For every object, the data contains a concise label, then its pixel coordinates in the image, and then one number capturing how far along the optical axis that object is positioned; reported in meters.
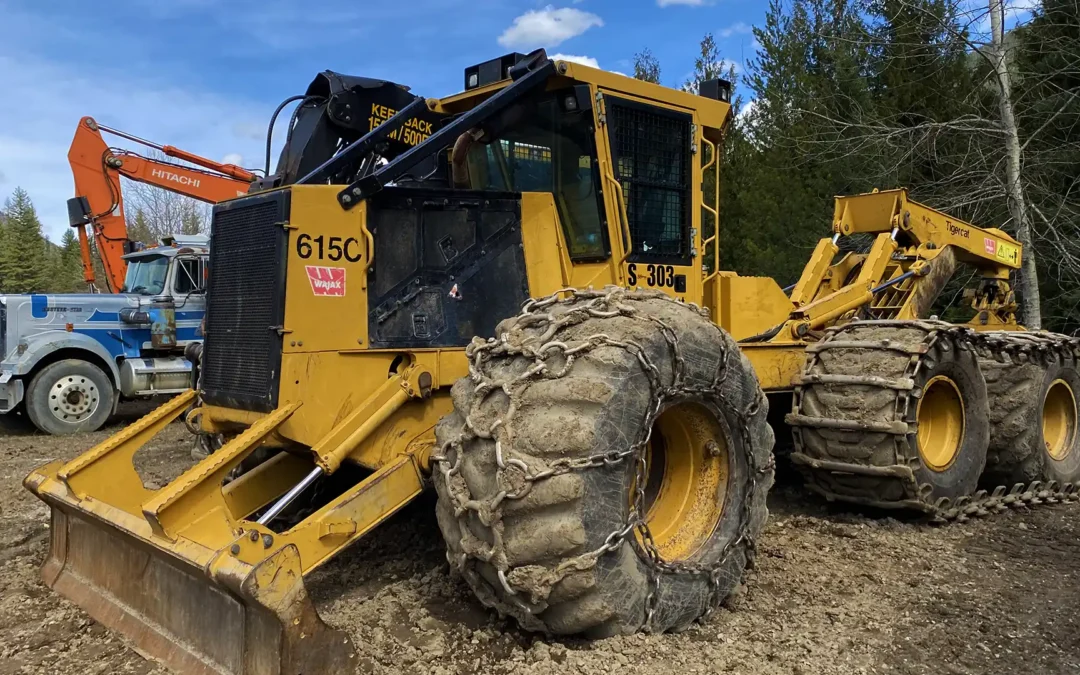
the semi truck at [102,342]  11.02
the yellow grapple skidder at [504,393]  3.35
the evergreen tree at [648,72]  26.95
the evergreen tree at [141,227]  47.56
